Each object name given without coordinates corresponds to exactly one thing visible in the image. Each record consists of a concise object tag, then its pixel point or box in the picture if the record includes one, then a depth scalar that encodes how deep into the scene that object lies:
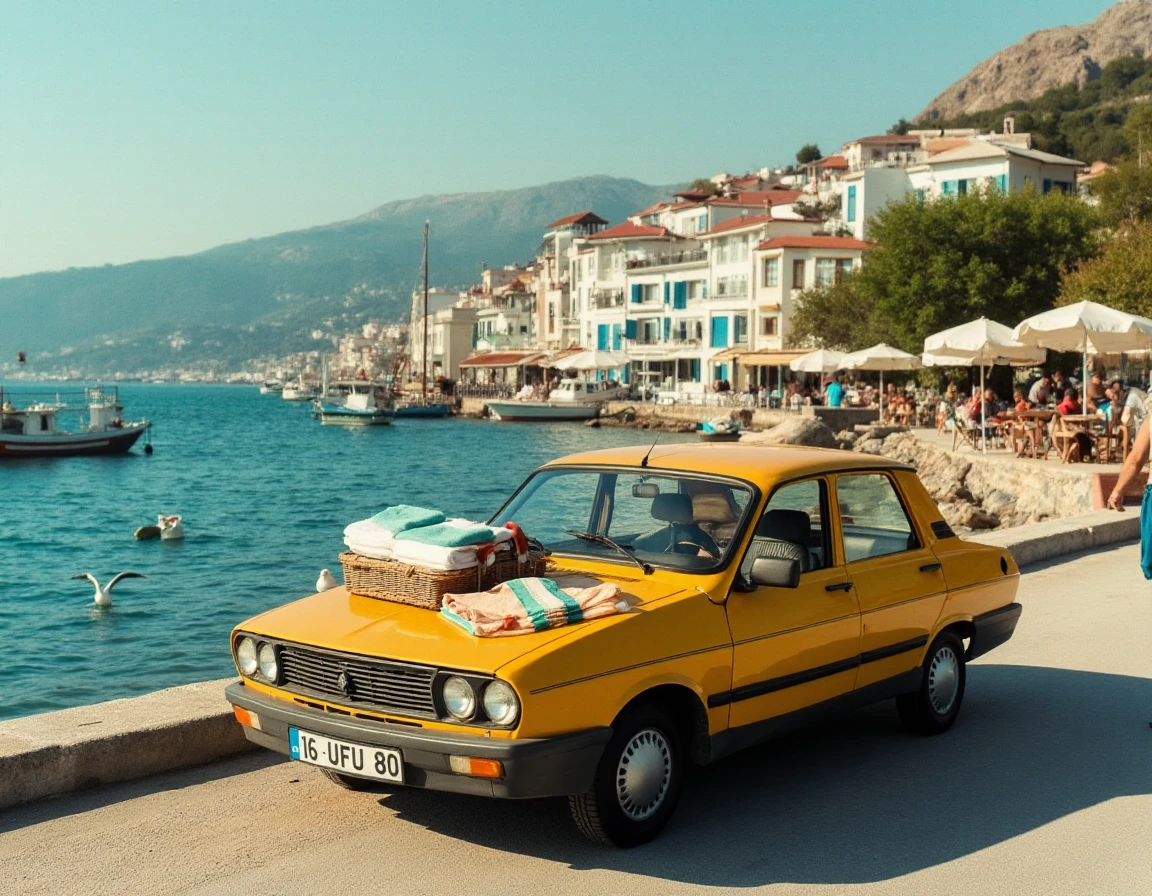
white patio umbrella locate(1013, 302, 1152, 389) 22.12
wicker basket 5.20
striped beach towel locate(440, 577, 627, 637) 4.79
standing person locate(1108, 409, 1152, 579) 6.45
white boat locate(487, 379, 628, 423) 81.06
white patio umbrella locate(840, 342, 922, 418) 42.50
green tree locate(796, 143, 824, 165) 132.75
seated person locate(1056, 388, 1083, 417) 27.20
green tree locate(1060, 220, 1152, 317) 36.12
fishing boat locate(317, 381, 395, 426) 90.44
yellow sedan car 4.58
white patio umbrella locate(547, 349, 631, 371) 77.25
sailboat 95.38
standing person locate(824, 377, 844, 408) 49.50
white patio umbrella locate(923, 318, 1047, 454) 26.14
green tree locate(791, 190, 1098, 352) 46.91
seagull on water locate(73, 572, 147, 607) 21.02
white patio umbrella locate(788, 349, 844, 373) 48.69
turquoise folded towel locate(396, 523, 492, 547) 5.28
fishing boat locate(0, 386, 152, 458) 60.53
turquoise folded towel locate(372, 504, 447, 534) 5.61
